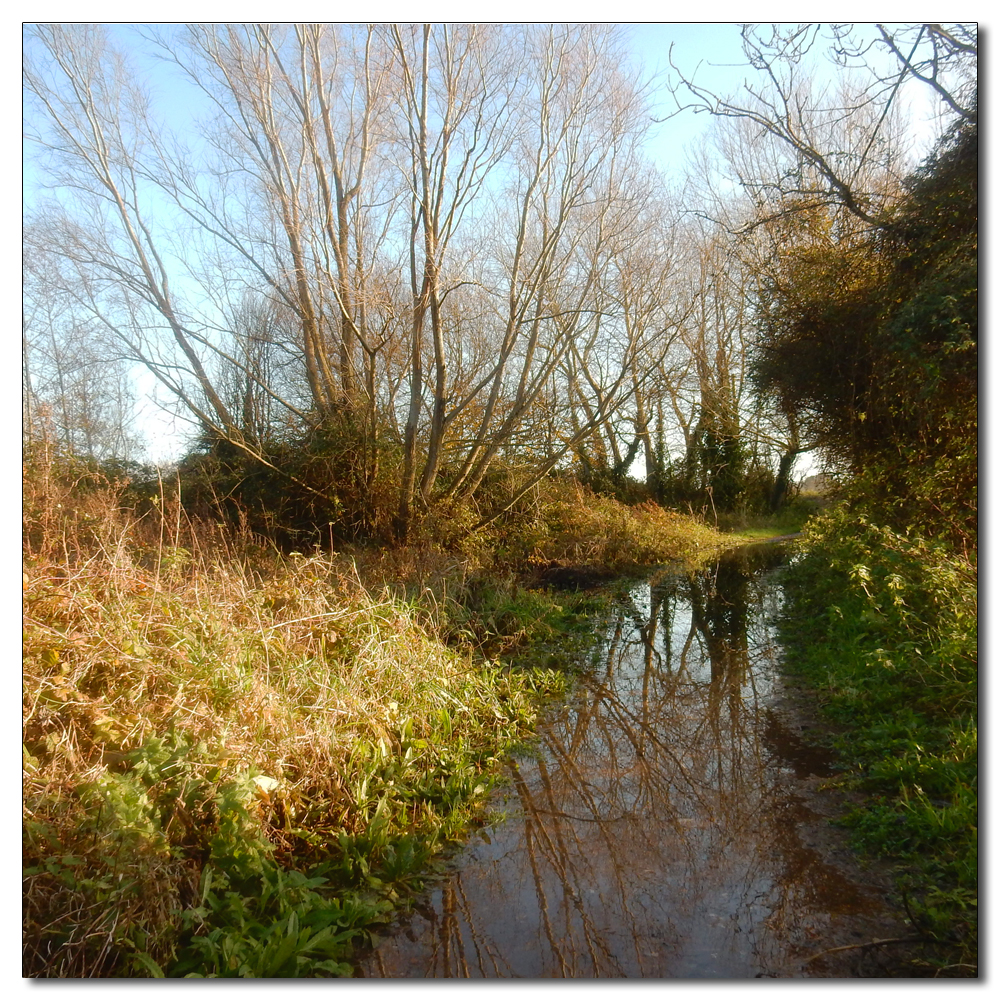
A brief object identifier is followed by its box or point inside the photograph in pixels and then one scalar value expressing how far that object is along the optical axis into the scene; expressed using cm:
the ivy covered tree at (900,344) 386
